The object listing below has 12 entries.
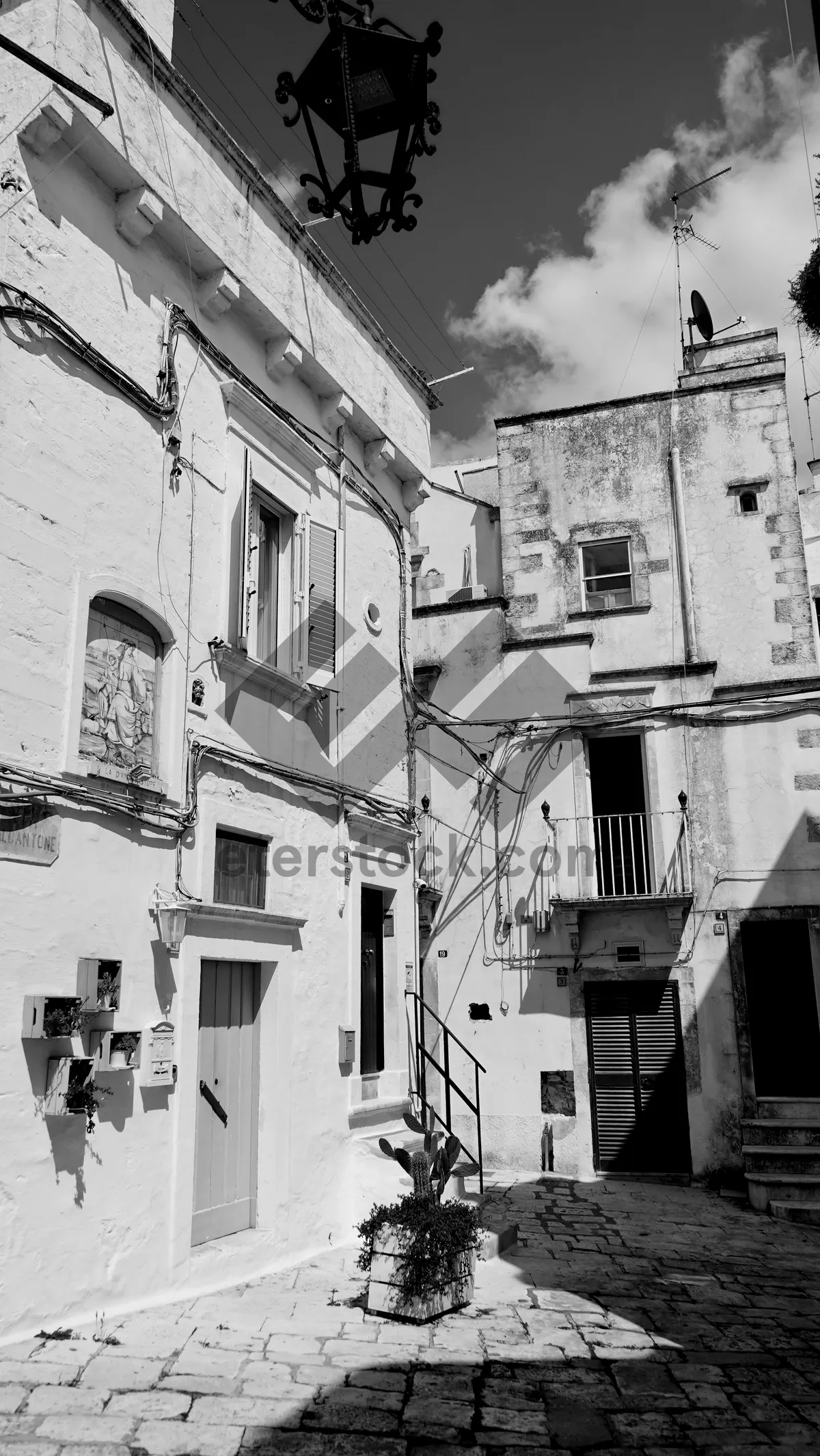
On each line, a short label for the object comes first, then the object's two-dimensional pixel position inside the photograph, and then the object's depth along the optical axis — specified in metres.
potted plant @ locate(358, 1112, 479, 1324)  6.11
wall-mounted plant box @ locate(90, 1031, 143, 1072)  5.80
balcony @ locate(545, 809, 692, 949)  12.26
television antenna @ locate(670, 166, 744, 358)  14.85
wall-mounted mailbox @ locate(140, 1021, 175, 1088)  6.18
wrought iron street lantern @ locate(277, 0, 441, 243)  6.23
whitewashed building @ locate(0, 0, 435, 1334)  5.66
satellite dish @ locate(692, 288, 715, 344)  14.84
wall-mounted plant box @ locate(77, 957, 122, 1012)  5.74
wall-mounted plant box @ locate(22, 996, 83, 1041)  5.29
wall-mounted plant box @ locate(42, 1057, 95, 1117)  5.39
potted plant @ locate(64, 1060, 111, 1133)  5.43
